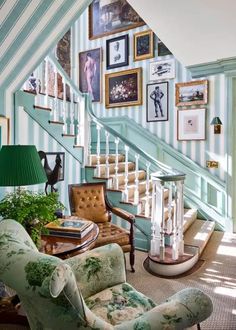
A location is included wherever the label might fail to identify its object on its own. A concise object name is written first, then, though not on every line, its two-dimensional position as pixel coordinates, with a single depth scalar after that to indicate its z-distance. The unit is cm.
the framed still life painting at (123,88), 523
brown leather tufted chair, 284
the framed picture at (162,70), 487
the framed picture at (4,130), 272
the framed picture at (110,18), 523
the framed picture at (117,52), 532
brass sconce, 436
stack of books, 208
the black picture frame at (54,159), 342
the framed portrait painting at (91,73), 568
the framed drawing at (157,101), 496
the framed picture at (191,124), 461
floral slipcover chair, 90
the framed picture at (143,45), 505
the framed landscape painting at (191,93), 457
